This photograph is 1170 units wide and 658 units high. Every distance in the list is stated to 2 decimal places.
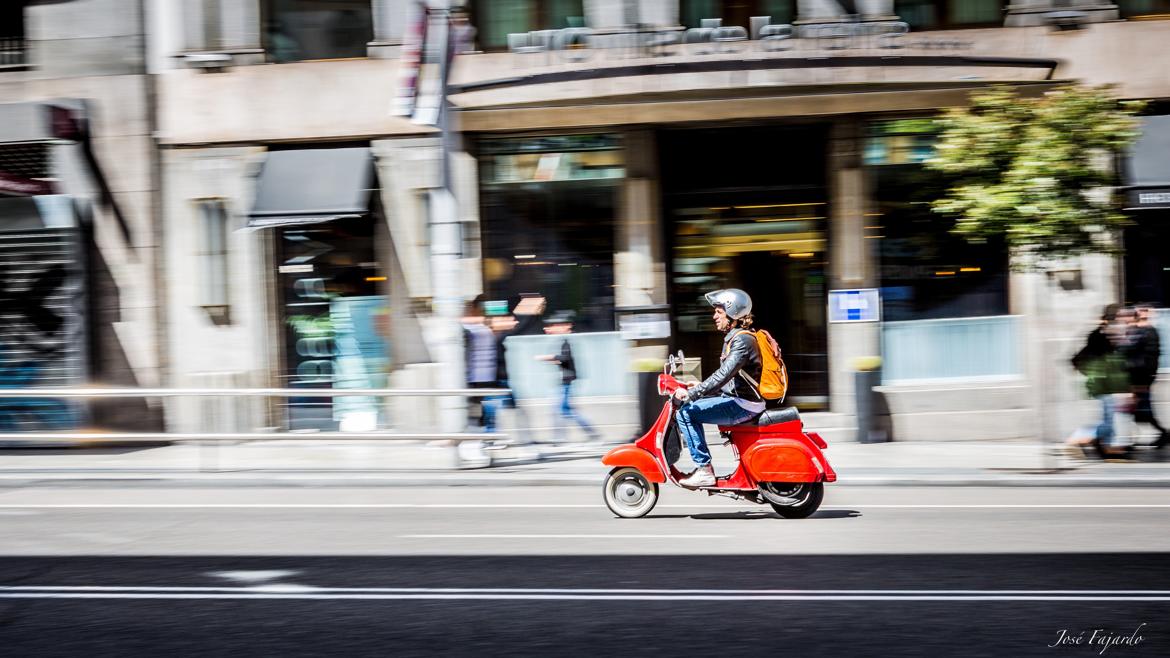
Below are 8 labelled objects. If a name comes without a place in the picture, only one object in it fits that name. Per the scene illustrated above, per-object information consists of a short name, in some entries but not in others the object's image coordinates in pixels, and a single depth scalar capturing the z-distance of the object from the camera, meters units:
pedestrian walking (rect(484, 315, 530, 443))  13.91
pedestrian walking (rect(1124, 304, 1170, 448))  13.16
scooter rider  9.17
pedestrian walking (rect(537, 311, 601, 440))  14.73
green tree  11.77
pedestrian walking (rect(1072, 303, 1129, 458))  12.81
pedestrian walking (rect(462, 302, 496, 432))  13.86
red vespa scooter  9.17
